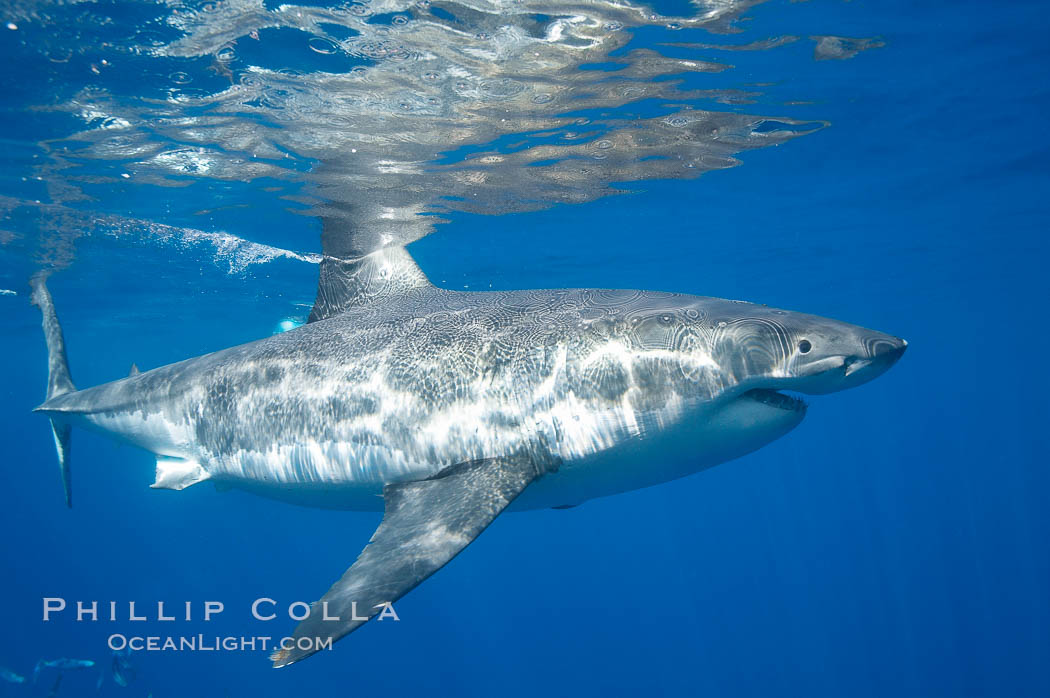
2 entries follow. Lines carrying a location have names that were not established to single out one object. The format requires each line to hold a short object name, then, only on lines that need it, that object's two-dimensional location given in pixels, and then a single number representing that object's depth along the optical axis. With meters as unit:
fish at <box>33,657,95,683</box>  13.59
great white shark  3.56
